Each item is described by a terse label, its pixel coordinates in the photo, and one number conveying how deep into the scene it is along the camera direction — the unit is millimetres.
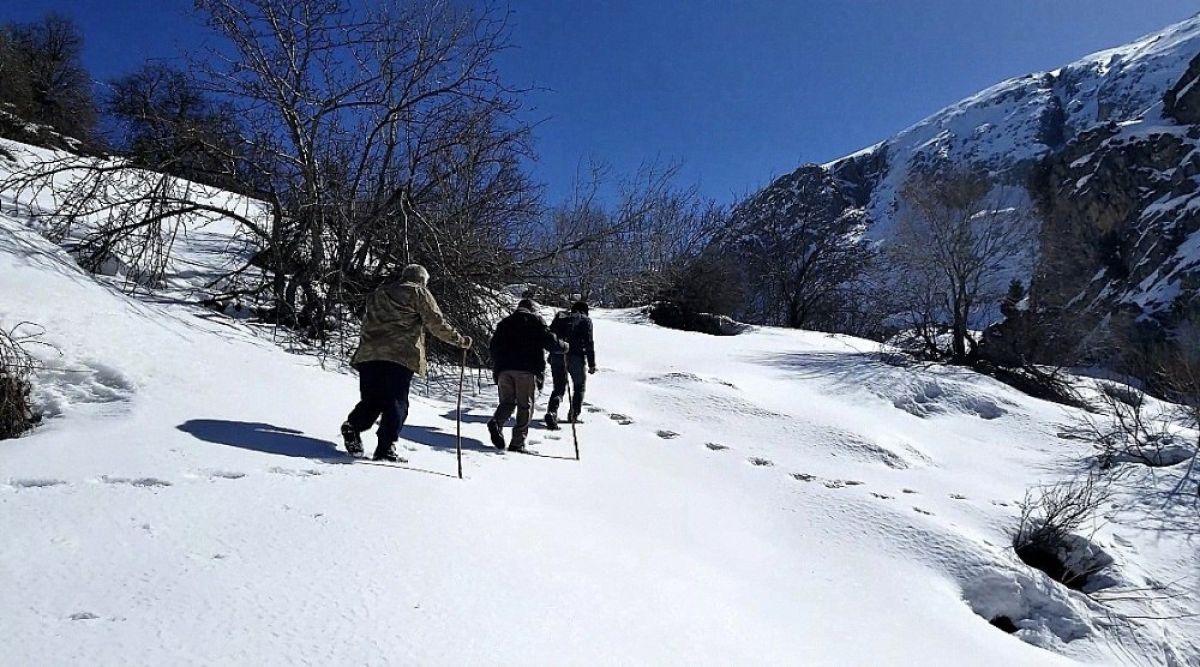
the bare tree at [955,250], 16812
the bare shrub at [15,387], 3812
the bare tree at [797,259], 29078
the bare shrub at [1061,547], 6188
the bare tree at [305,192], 7914
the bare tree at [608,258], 10164
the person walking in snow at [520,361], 6488
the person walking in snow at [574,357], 7992
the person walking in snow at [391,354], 4715
